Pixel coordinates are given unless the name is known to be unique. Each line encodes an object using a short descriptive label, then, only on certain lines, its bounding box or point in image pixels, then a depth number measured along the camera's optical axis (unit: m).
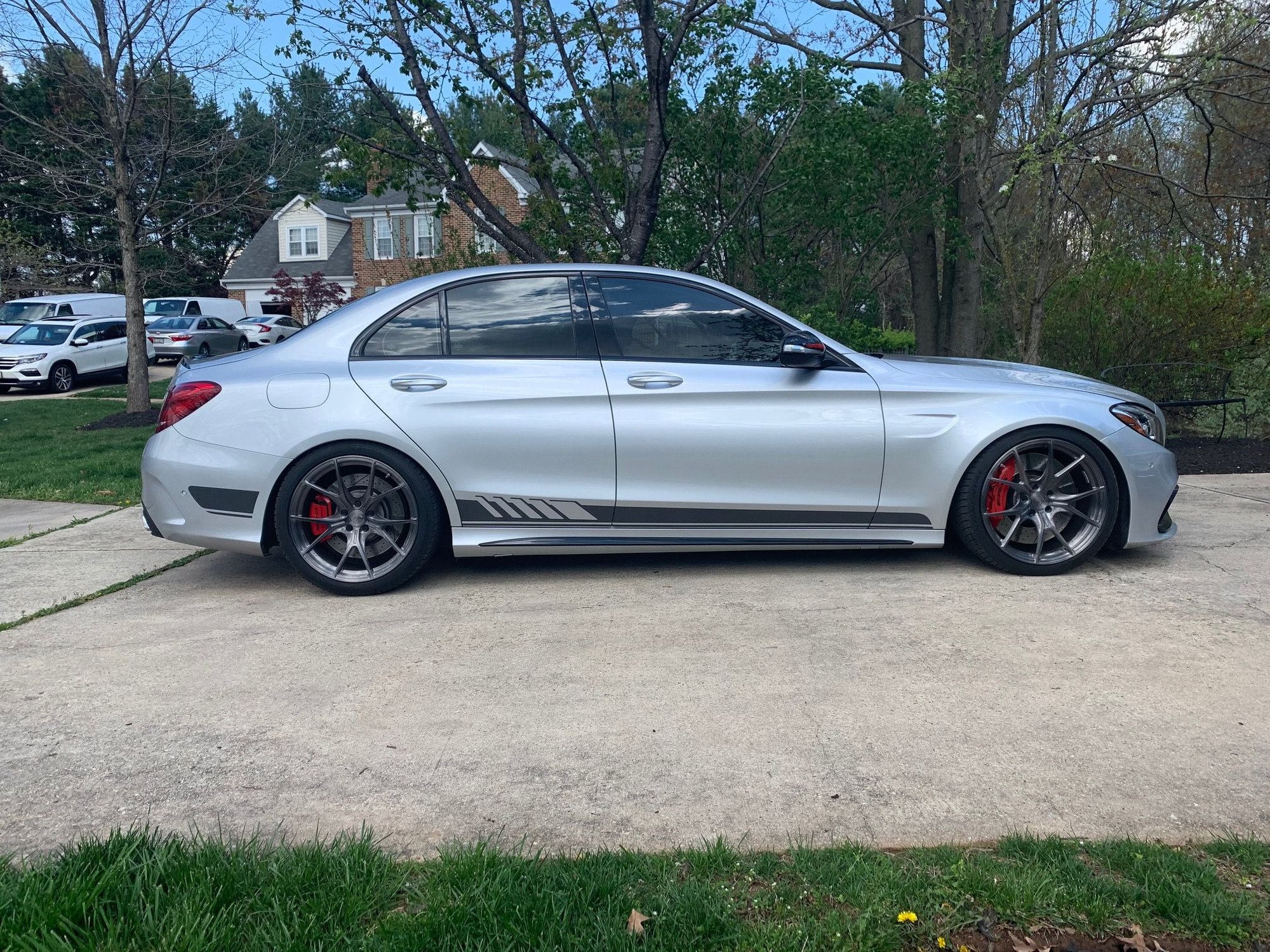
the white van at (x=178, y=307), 34.06
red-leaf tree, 33.12
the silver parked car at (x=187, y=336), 28.98
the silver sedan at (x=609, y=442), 5.13
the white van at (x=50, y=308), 26.69
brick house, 37.38
